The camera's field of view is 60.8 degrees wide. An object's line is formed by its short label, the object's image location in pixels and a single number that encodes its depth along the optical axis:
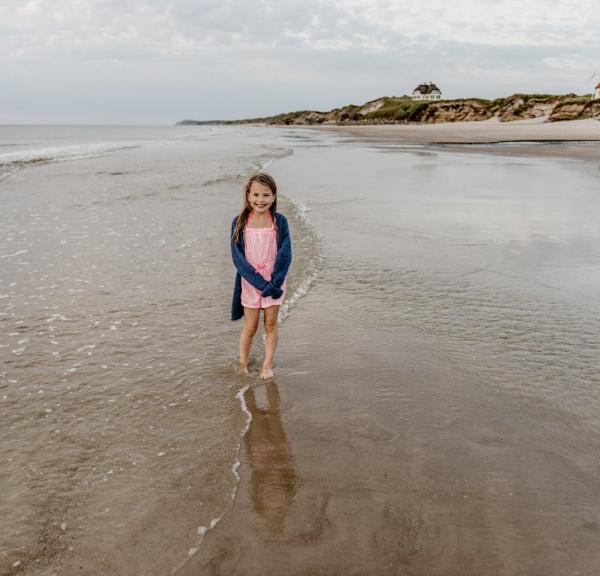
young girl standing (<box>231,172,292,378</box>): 4.16
